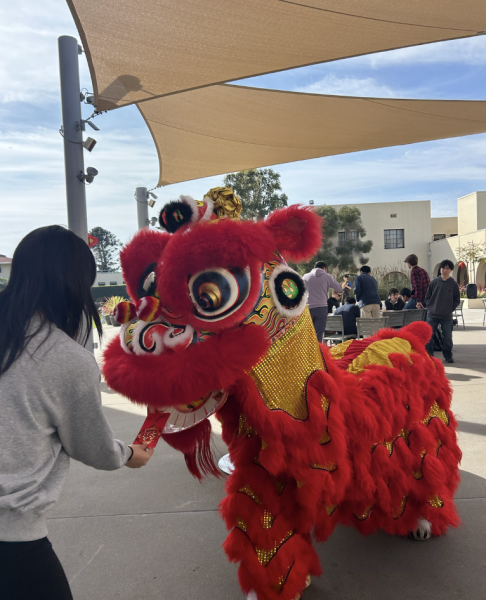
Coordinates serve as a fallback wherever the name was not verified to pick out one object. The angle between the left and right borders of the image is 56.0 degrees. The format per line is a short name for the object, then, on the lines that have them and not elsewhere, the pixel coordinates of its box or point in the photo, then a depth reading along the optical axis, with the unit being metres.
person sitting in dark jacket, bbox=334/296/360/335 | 7.24
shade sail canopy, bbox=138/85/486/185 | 5.96
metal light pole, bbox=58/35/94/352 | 5.84
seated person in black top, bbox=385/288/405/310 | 9.02
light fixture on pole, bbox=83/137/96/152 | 5.97
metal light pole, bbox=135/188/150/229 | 11.67
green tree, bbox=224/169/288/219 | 26.38
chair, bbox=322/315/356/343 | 7.19
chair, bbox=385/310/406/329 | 7.32
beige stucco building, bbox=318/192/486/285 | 31.78
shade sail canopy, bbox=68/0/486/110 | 3.54
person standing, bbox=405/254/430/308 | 7.82
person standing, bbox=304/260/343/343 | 6.45
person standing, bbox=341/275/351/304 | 15.58
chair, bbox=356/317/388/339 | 6.70
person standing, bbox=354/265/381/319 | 7.87
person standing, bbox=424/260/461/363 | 6.63
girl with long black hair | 1.09
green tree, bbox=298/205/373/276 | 30.30
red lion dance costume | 1.47
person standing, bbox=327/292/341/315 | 11.38
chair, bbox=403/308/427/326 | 7.40
